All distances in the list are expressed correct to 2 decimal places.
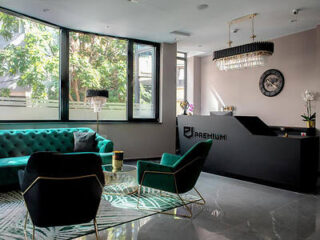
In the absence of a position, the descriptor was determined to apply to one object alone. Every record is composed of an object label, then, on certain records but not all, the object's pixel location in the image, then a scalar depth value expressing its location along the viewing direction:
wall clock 6.68
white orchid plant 5.79
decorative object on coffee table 3.70
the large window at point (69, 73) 5.07
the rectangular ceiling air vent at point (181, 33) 6.26
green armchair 3.18
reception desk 4.20
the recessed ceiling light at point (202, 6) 4.65
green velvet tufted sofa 3.88
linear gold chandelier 4.99
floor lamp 5.36
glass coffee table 3.76
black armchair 2.12
